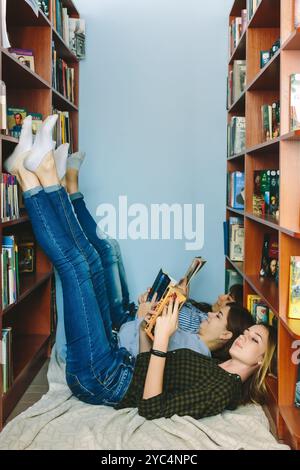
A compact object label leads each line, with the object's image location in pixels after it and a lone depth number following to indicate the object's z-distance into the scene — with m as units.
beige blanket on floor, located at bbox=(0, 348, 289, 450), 1.69
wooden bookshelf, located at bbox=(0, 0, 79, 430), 2.51
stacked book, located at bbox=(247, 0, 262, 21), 2.48
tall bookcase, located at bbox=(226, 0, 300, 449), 1.86
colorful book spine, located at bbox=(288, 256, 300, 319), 1.88
